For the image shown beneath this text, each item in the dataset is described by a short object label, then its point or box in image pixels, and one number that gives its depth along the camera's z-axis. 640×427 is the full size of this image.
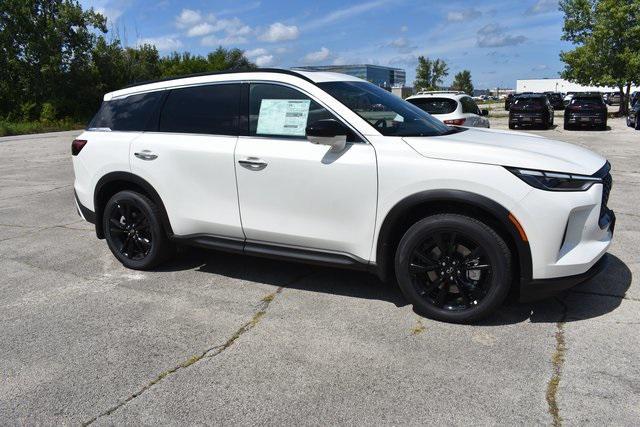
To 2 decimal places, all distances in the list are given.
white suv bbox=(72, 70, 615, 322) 3.48
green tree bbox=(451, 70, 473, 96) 94.94
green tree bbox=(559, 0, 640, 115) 29.42
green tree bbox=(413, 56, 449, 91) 63.72
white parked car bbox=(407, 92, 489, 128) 11.48
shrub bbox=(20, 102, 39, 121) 37.82
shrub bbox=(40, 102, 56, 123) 37.73
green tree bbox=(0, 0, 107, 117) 37.28
